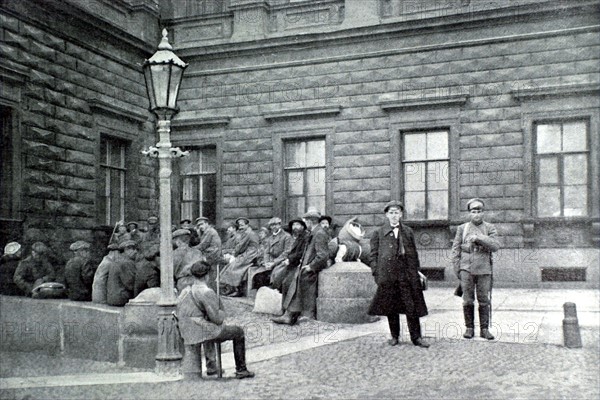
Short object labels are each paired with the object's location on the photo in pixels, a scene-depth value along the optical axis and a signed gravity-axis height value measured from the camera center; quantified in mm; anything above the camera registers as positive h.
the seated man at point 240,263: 13305 -1276
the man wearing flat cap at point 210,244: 12180 -912
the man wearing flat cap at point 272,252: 12391 -1037
